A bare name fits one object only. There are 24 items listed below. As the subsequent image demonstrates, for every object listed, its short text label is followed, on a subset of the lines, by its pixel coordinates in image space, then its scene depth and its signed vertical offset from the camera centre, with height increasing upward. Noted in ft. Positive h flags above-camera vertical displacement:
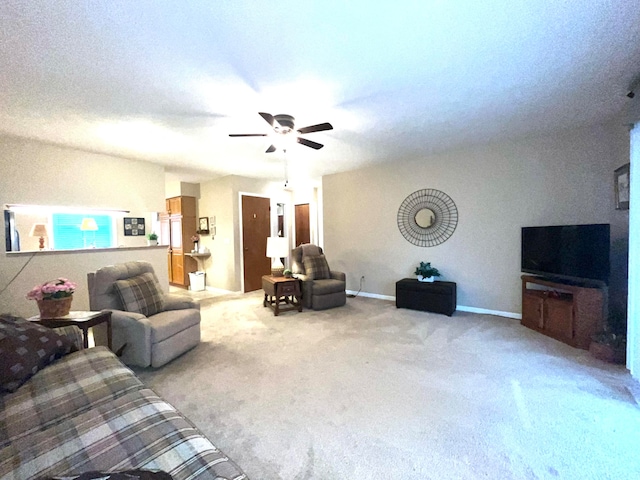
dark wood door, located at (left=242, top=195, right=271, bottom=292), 20.35 -0.28
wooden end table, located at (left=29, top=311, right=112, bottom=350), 7.64 -2.26
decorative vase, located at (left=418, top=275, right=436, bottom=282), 15.24 -2.48
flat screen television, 9.90 -0.81
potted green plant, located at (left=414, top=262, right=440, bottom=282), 15.25 -2.16
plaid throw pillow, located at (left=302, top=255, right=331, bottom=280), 16.33 -1.93
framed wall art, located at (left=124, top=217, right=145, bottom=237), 15.25 +0.54
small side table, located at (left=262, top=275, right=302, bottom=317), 14.55 -2.89
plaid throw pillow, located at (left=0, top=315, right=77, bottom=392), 4.95 -2.14
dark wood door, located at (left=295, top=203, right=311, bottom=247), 25.73 +0.94
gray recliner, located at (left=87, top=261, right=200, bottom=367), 8.65 -2.83
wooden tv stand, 9.79 -2.94
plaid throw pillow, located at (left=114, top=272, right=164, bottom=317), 9.35 -1.96
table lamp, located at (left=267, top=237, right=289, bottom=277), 15.29 -0.66
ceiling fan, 8.80 +3.50
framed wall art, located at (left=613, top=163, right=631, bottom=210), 9.58 +1.53
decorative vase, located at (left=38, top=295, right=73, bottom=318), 7.85 -1.91
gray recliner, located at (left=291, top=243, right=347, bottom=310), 15.26 -2.92
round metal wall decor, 15.28 +0.85
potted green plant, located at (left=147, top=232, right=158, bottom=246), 15.81 -0.13
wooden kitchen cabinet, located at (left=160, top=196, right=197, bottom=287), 21.85 +0.28
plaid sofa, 3.21 -2.56
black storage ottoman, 13.95 -3.21
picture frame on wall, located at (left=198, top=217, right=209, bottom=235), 21.37 +0.79
